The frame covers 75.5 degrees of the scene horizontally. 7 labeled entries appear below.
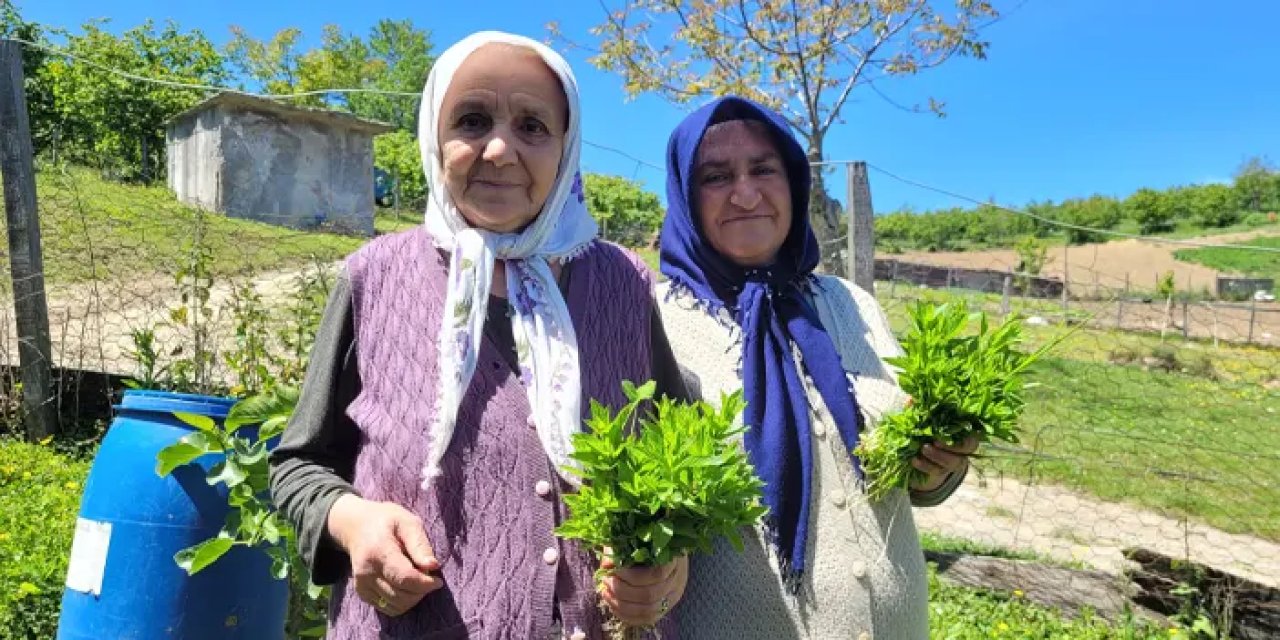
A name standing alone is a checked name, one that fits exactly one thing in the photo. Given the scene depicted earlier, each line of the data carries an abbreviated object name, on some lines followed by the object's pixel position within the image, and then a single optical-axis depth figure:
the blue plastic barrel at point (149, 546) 2.23
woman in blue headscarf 1.70
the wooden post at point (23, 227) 4.37
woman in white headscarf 1.21
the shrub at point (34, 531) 2.88
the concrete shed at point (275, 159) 16.34
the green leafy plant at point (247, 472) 1.96
